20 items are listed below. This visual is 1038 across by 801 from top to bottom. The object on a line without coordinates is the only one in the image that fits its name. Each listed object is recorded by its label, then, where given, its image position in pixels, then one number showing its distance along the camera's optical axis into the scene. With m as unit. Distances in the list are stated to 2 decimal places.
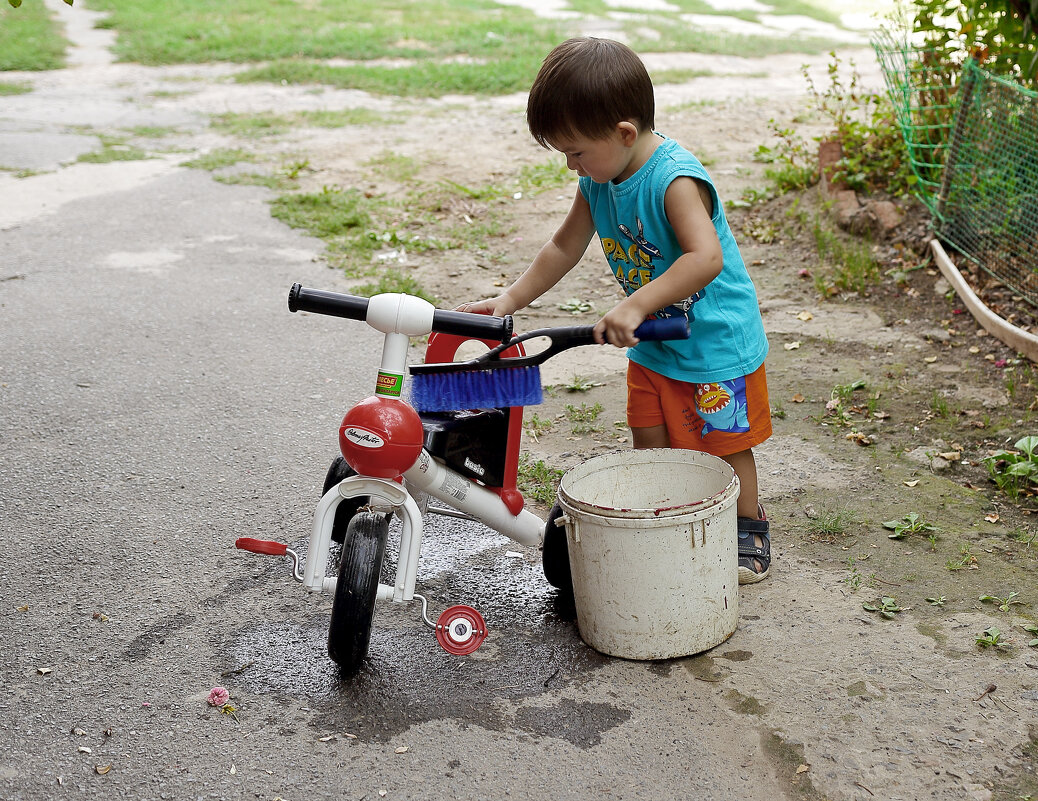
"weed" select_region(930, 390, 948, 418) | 3.82
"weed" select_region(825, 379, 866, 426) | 3.84
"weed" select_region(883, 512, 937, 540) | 3.03
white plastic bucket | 2.32
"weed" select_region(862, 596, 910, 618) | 2.64
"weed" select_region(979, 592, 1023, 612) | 2.63
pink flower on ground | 2.38
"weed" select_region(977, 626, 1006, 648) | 2.48
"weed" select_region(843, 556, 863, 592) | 2.78
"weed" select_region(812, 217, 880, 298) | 5.18
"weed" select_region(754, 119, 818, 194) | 6.36
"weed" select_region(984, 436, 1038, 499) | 3.26
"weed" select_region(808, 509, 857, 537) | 3.08
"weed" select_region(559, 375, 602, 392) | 4.22
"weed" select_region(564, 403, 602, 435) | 3.85
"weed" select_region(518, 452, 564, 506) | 3.33
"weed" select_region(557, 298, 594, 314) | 5.08
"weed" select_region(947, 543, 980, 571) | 2.84
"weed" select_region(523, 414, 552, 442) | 3.85
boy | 2.33
